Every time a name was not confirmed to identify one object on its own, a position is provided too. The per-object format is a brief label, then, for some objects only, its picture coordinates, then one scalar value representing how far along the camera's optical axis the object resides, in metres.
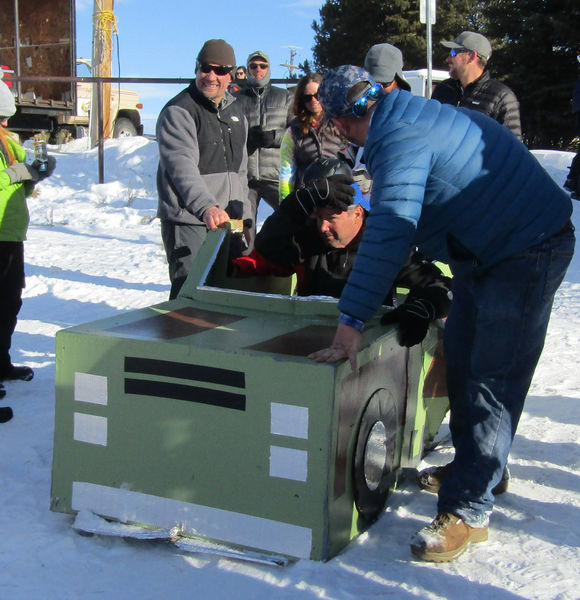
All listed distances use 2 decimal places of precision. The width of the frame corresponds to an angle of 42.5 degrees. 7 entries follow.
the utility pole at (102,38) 14.55
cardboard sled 2.16
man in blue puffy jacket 2.09
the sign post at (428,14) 8.16
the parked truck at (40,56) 12.98
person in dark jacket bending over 2.81
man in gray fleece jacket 3.56
